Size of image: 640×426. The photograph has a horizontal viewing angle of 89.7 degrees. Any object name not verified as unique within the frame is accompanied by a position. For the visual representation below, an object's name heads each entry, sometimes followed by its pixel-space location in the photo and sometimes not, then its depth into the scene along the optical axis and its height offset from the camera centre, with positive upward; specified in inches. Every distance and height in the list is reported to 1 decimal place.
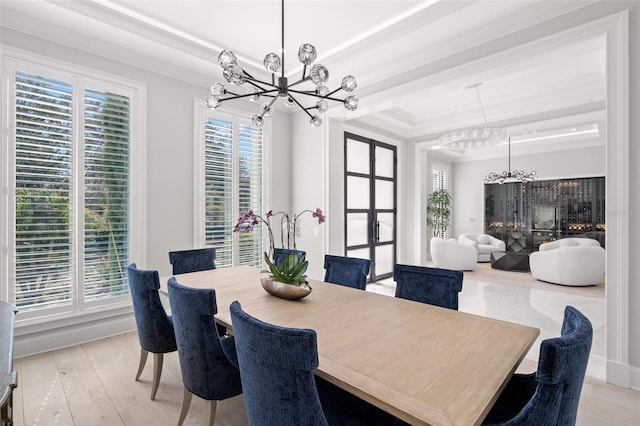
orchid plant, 85.0 -15.3
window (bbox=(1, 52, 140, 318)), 111.7 +8.9
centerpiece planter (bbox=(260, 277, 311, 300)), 81.0 -19.6
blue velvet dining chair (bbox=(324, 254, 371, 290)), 106.0 -19.9
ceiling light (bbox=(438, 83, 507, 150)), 190.1 +46.4
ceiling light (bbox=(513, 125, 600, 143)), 259.1 +68.0
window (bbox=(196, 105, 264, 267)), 159.3 +15.6
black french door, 213.0 +8.0
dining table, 38.2 -22.1
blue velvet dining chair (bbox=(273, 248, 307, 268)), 127.6 -16.9
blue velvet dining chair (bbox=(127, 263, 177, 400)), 81.4 -28.0
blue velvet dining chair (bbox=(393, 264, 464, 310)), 83.2 -19.3
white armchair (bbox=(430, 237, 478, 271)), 268.4 -34.9
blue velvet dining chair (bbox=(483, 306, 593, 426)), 36.6 -19.6
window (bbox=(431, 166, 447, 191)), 353.1 +39.5
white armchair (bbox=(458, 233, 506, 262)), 317.0 -30.5
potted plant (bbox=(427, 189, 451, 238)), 339.3 +2.4
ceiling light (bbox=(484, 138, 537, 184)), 297.4 +34.6
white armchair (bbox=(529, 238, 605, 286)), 214.4 -35.1
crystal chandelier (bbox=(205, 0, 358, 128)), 76.5 +33.6
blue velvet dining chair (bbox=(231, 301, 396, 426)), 37.9 -20.2
